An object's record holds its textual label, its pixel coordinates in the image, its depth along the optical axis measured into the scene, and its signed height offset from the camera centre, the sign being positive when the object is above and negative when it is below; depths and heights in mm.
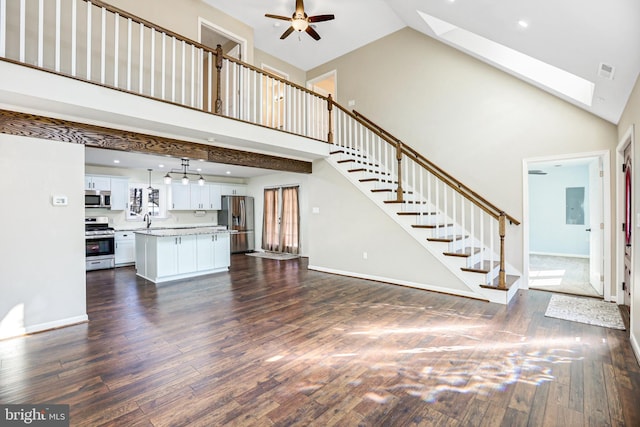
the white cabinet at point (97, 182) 6731 +767
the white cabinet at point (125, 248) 7085 -774
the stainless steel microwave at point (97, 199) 6691 +391
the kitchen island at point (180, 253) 5477 -727
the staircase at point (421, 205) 4387 +189
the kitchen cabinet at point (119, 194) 7113 +529
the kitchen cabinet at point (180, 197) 8211 +521
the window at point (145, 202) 7648 +373
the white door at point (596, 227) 4398 -192
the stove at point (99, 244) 6555 -637
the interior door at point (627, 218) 3442 -39
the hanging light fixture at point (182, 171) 5906 +1073
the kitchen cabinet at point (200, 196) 8594 +565
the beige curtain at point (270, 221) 9383 -174
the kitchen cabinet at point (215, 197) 9023 +572
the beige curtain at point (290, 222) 8805 -198
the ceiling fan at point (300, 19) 4633 +3105
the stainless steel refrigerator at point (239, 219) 9250 -109
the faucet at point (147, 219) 7852 -82
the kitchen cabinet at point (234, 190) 9453 +845
